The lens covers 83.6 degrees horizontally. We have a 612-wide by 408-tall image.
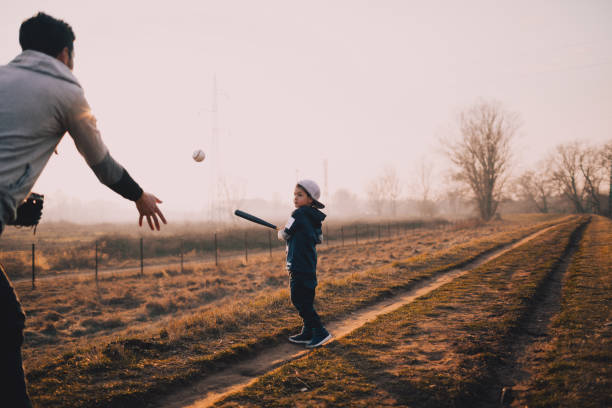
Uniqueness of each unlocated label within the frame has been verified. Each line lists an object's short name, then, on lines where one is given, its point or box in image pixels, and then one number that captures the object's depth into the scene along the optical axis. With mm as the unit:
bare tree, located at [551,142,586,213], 72450
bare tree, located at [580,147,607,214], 68188
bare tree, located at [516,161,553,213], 81031
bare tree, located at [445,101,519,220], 52062
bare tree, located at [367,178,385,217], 114938
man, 1689
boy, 4645
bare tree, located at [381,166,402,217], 111412
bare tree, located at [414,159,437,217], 86256
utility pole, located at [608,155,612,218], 56031
